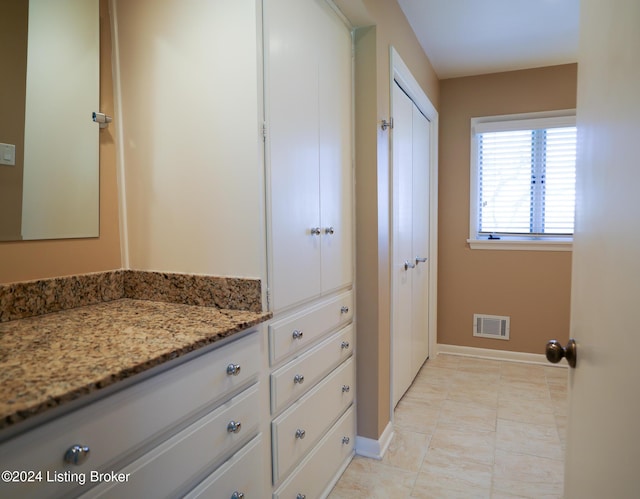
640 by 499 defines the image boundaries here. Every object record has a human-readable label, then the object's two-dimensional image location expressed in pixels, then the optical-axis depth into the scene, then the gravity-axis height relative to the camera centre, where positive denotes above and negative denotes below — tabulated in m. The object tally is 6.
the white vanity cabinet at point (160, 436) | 0.69 -0.43
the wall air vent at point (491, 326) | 3.58 -0.84
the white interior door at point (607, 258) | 0.59 -0.04
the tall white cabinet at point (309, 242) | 1.38 -0.04
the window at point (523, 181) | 3.35 +0.44
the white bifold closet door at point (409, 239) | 2.51 -0.05
